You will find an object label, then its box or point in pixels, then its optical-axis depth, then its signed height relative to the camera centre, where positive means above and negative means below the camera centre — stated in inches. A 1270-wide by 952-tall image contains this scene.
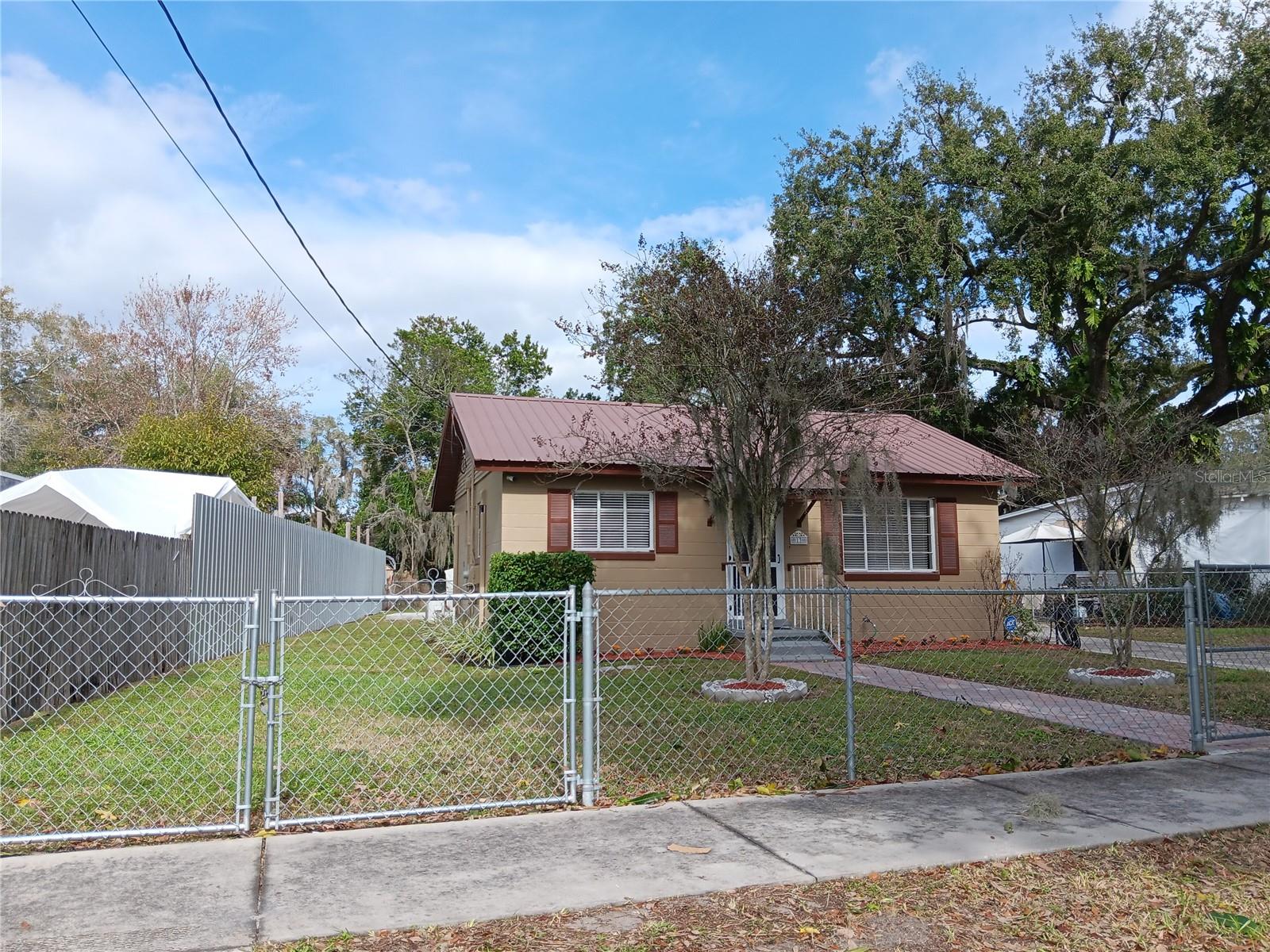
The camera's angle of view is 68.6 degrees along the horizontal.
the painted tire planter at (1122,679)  412.8 -46.1
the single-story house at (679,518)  574.9 +40.7
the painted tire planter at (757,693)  347.6 -42.4
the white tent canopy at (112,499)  487.5 +47.5
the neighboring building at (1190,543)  913.5 +32.4
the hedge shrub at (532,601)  469.1 -9.5
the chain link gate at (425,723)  204.5 -44.8
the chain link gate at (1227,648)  277.4 -31.9
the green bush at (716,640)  563.2 -36.2
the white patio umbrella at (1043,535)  935.0 +43.7
